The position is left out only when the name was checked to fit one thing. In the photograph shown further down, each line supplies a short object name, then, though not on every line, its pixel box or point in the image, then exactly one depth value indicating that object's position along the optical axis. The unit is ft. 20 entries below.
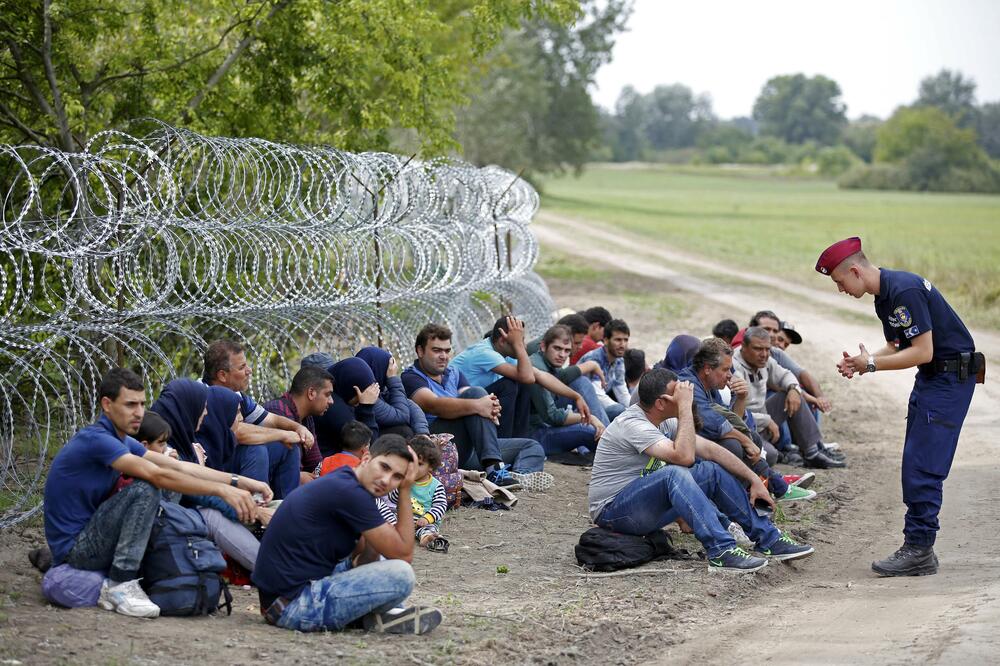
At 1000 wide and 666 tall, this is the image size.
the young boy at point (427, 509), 51.11
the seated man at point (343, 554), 37.76
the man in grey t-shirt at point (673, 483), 47.96
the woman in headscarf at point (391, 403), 57.67
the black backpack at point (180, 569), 39.78
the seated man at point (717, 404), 55.11
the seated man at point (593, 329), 79.15
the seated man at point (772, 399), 67.56
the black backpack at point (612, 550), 49.03
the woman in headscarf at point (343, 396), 56.49
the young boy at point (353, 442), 51.67
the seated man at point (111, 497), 39.11
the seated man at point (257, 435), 48.49
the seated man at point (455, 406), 61.00
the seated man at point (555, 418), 69.41
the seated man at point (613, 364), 74.43
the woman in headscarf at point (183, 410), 45.91
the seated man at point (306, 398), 51.44
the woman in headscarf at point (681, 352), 65.62
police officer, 48.29
